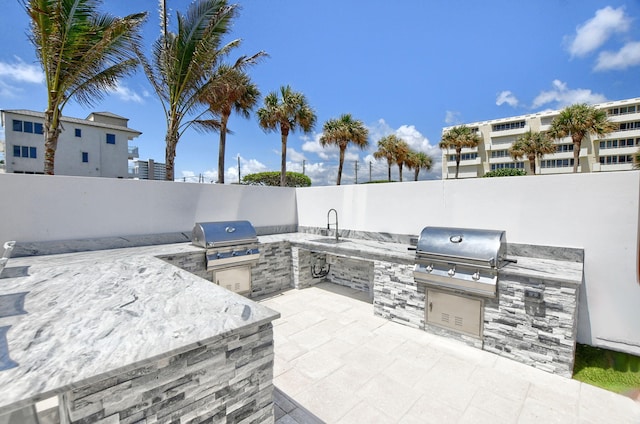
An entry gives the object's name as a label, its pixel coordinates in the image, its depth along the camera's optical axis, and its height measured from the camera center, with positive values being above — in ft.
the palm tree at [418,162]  90.62 +16.10
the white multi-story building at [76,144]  57.52 +13.93
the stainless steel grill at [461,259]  11.33 -2.38
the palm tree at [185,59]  22.26 +12.39
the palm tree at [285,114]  44.14 +14.96
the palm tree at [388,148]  77.56 +16.17
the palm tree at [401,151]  77.56 +15.40
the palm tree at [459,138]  88.43 +21.89
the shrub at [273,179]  57.77 +5.70
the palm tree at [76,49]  16.63 +10.55
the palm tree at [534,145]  72.90 +15.99
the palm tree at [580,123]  53.83 +16.59
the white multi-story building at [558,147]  90.46 +21.53
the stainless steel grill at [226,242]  15.81 -2.24
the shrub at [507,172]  59.88 +7.39
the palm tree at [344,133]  53.16 +14.06
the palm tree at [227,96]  25.14 +12.36
